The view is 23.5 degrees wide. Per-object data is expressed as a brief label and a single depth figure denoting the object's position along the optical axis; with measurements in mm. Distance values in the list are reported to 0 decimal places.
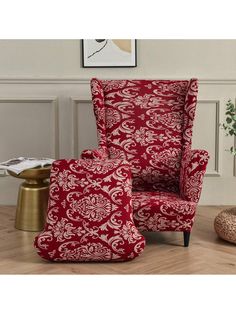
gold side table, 3531
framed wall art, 4078
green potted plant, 3225
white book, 3527
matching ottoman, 2873
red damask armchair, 3463
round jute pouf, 3238
